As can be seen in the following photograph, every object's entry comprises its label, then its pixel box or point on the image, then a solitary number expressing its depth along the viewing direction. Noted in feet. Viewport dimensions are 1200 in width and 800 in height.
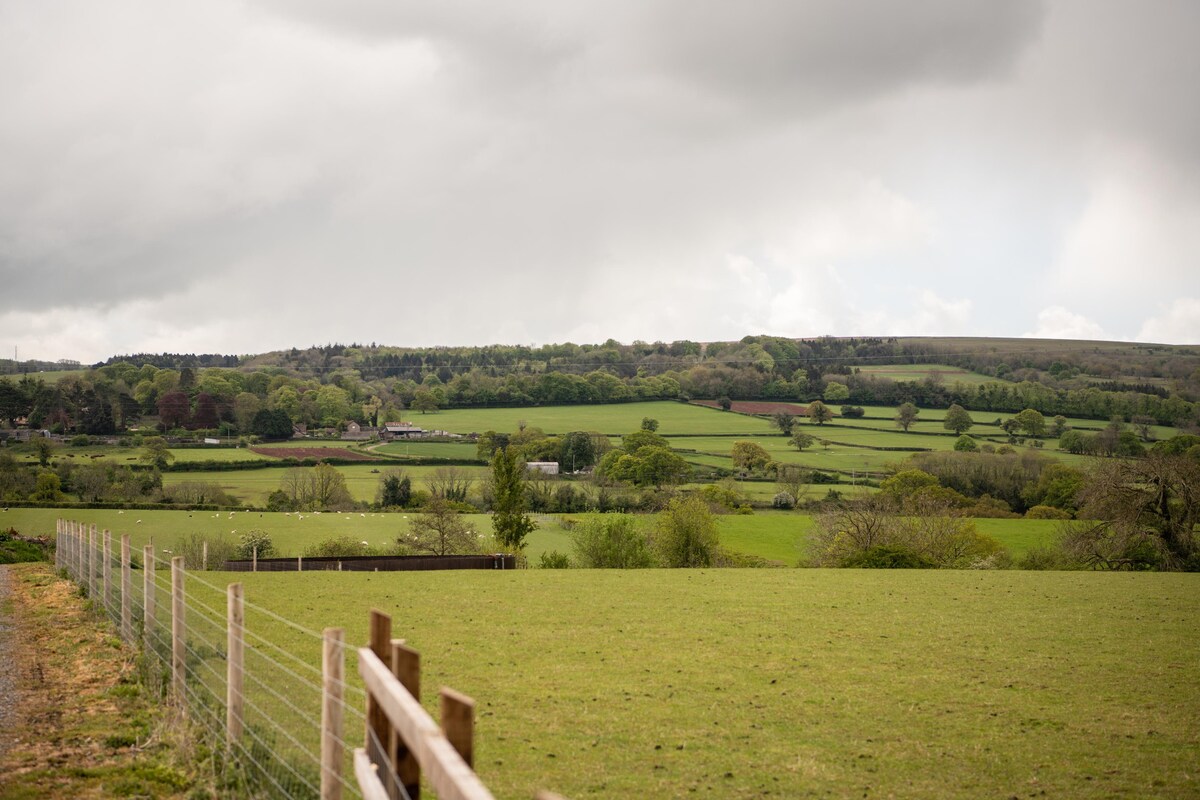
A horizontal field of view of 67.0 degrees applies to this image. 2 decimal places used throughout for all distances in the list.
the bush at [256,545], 168.55
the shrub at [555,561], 156.97
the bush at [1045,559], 153.07
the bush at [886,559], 133.39
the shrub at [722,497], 252.99
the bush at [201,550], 159.43
